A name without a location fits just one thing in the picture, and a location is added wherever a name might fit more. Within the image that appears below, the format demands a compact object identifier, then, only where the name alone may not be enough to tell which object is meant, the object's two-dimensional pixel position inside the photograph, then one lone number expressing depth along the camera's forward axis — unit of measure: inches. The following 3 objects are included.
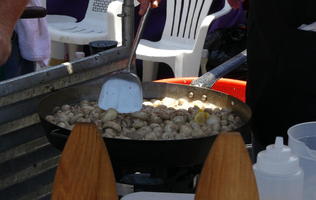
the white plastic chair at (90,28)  159.2
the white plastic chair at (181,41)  144.9
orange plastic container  82.2
